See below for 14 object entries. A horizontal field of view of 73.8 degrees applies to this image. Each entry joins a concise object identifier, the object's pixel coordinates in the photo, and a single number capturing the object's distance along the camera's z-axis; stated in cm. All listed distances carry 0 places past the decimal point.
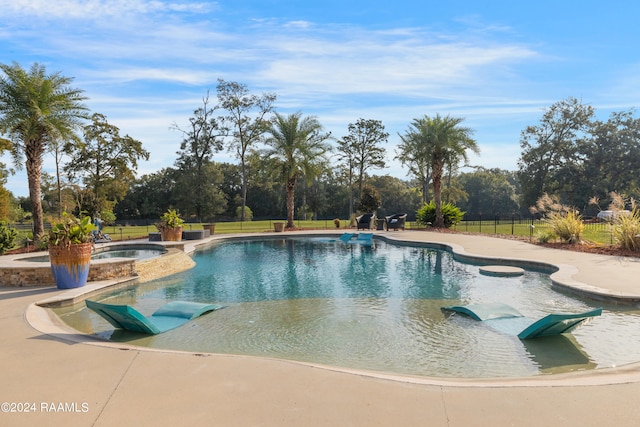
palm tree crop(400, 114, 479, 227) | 2461
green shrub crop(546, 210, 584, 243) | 1499
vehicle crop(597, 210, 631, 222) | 1318
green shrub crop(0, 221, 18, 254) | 1422
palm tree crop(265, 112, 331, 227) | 2706
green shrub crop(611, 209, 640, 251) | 1248
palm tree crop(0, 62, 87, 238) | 1549
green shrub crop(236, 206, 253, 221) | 4134
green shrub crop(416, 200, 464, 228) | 2542
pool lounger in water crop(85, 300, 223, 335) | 583
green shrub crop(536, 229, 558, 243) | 1579
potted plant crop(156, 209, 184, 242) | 1892
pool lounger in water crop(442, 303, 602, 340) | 531
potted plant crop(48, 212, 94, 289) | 826
